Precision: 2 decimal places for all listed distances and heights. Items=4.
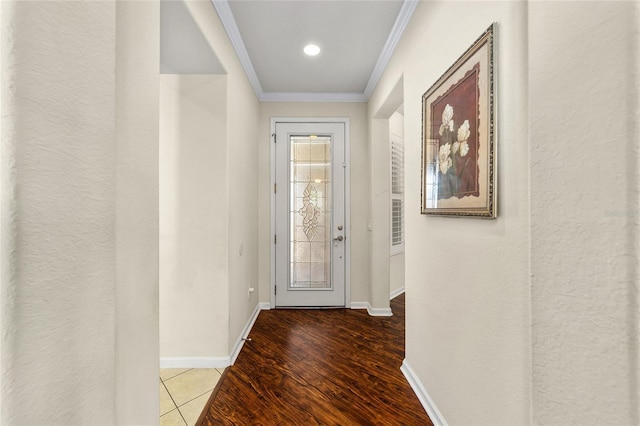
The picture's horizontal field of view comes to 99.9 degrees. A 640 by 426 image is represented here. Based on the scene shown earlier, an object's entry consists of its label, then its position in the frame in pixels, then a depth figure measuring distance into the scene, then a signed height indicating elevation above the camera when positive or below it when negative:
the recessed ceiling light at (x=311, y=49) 2.29 +1.40
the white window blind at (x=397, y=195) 3.63 +0.22
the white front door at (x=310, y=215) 3.28 -0.05
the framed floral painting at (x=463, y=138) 1.04 +0.34
